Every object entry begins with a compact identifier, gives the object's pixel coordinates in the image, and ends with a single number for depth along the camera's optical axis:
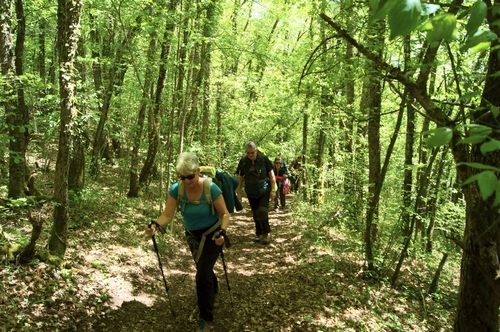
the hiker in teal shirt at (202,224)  4.42
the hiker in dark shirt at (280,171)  12.42
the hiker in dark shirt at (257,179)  7.87
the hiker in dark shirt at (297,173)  15.44
